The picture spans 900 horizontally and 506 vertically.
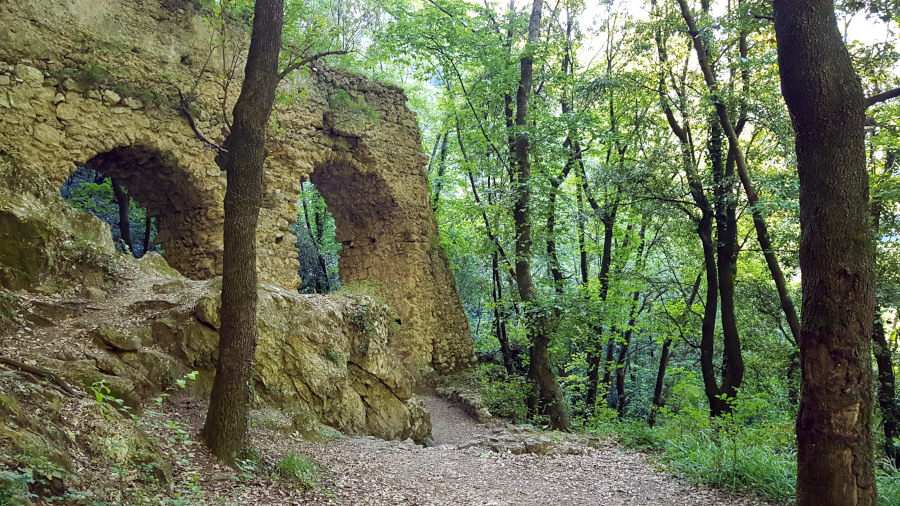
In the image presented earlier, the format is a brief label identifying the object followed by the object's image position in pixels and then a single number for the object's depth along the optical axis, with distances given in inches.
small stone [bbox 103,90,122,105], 327.0
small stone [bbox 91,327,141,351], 199.2
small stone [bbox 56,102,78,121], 307.6
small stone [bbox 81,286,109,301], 241.3
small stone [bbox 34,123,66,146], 297.8
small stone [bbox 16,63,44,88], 291.7
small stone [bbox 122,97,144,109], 336.5
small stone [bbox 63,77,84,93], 310.1
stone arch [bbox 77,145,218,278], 361.7
